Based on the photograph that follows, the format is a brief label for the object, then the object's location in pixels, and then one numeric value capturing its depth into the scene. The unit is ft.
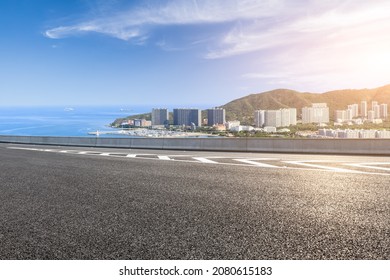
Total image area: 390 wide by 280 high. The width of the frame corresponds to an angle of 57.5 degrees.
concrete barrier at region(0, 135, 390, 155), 59.16
